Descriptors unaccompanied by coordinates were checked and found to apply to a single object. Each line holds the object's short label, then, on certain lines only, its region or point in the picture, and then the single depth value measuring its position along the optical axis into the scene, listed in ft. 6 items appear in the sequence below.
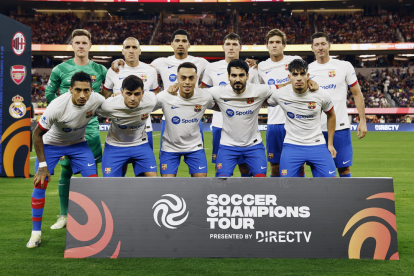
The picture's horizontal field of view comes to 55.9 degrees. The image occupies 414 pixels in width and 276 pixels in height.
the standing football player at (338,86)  17.97
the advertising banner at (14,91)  29.07
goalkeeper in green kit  18.11
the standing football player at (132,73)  19.02
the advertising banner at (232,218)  12.44
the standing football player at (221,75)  19.17
